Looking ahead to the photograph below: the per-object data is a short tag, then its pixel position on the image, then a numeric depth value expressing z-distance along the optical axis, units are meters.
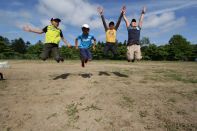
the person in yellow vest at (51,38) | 5.30
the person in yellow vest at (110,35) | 5.74
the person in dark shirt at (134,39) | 5.59
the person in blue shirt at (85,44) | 5.45
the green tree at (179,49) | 40.84
